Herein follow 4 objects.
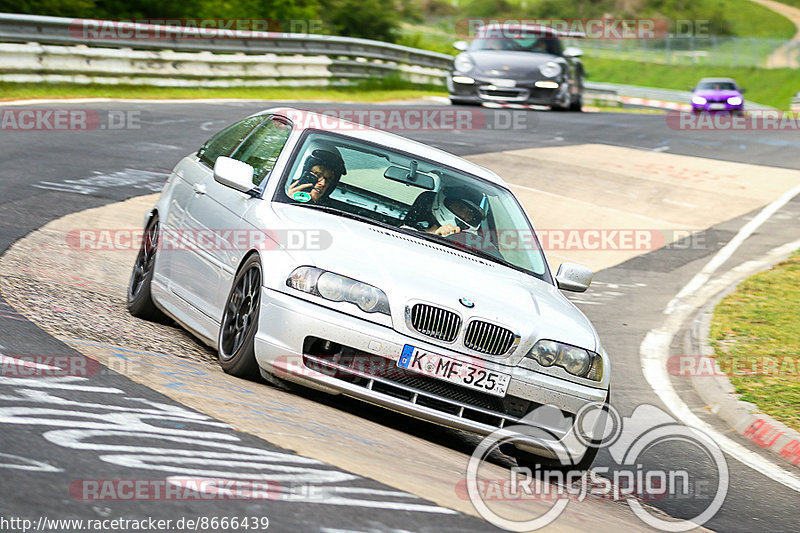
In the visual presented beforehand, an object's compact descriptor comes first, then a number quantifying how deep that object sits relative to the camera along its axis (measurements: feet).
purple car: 252.21
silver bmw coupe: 38.37
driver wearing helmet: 47.06
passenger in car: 45.39
